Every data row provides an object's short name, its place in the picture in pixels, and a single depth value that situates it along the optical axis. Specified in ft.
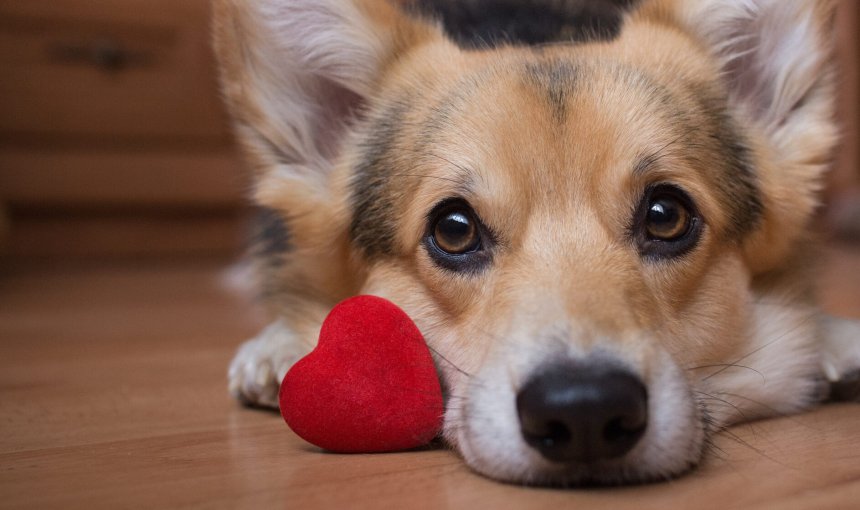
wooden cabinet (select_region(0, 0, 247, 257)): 3.09
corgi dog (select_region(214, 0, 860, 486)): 0.98
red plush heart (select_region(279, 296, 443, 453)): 1.07
